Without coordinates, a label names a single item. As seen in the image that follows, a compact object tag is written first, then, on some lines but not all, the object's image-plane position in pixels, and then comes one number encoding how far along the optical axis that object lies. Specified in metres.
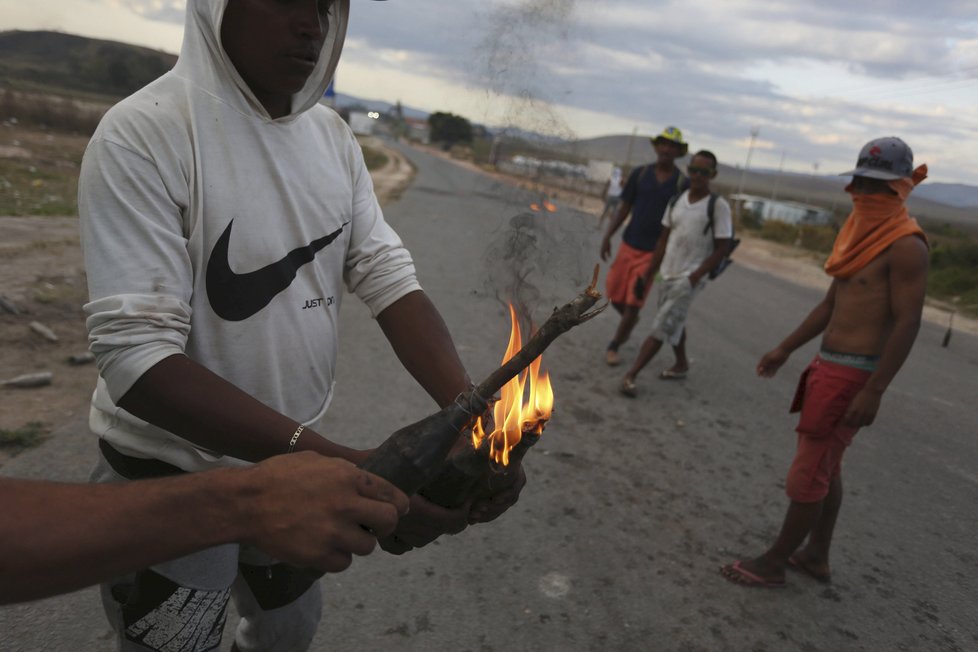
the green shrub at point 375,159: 32.68
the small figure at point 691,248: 6.04
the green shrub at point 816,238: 23.21
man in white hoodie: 1.30
